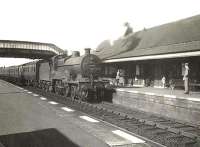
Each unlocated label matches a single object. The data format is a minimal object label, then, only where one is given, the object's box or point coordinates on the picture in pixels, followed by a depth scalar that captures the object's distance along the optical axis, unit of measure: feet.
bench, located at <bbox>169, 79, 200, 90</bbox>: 54.52
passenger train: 52.80
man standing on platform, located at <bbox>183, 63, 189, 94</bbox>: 42.12
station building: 55.06
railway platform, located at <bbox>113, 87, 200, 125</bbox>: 32.99
